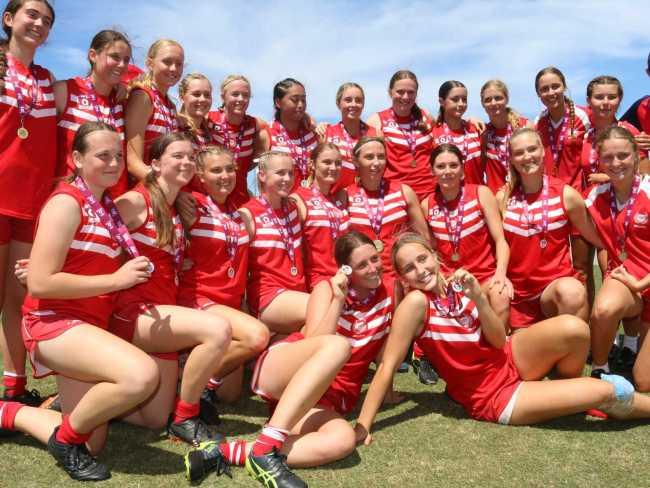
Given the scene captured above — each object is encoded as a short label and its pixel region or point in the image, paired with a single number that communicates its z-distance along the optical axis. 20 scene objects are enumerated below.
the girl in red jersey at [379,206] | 5.47
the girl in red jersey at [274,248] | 4.88
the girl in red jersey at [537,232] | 5.15
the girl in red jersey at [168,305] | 3.87
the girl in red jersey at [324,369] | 3.44
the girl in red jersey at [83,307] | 3.39
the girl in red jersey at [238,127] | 6.17
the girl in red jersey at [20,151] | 4.29
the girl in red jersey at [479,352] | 3.90
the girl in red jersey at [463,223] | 5.32
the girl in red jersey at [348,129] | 6.41
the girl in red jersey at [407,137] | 6.52
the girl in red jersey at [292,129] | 6.41
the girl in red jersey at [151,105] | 4.92
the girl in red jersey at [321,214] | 5.27
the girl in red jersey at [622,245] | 4.76
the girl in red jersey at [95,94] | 4.63
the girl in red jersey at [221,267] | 4.37
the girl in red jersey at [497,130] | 6.54
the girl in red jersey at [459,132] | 6.61
